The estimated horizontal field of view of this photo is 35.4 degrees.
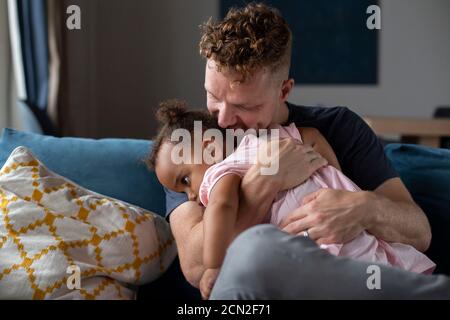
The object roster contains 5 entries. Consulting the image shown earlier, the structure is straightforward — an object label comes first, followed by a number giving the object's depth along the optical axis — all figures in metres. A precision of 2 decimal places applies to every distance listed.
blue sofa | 1.88
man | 1.58
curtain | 3.95
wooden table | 3.74
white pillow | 1.69
